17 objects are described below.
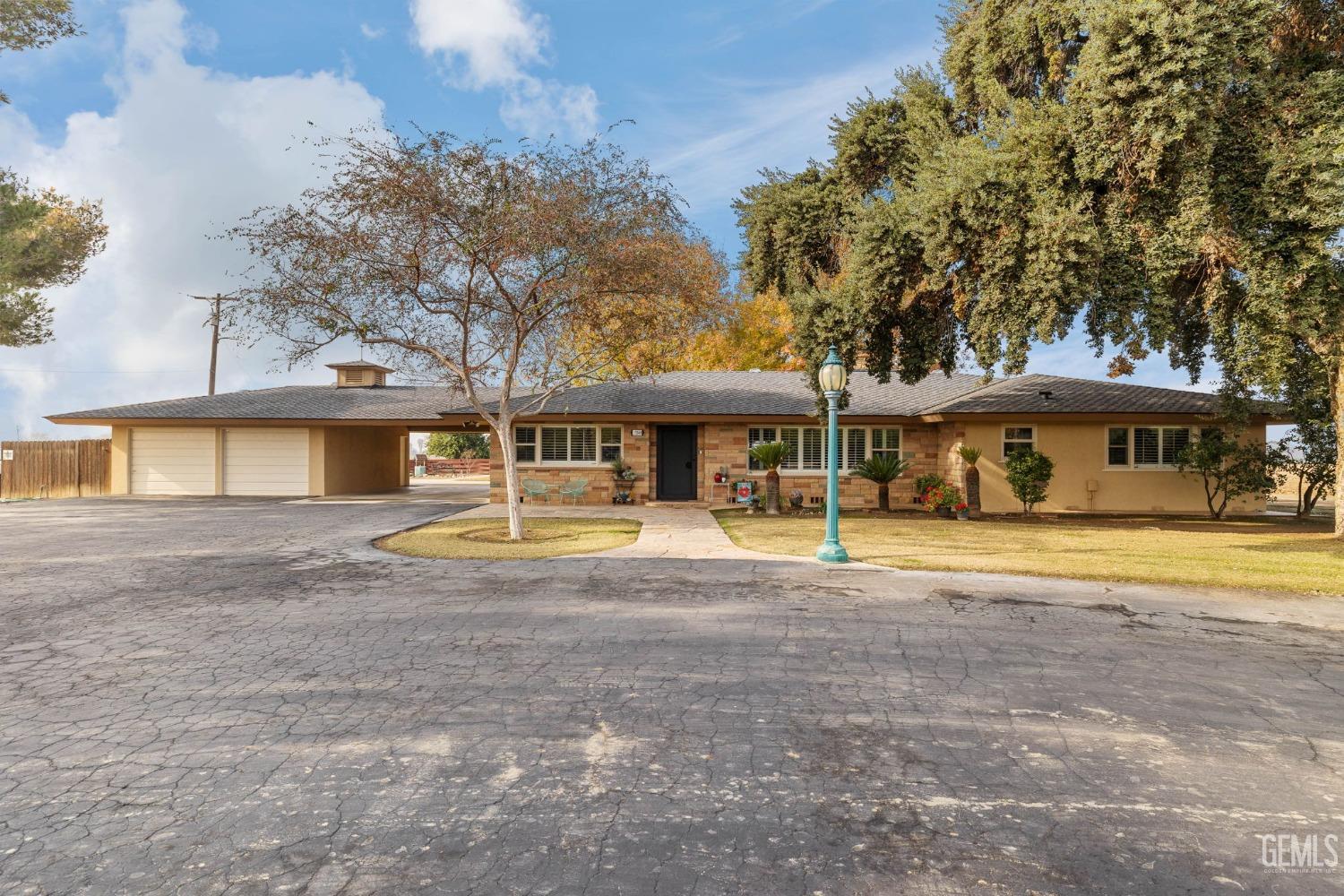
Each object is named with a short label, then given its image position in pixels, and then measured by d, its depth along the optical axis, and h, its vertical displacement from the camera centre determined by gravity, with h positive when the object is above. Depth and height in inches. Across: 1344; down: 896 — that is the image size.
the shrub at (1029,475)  721.0 -14.1
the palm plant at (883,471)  741.9 -10.5
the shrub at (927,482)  748.4 -22.2
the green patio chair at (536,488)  768.3 -27.6
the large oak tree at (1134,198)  450.9 +178.6
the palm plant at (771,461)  726.5 -0.5
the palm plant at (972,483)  695.7 -21.6
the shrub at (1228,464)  699.4 -4.1
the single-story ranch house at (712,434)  757.3 +31.9
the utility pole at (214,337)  1044.3 +205.7
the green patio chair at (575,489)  786.2 -29.3
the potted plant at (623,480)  806.5 -20.4
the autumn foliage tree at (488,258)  465.4 +138.1
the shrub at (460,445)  1856.5 +44.0
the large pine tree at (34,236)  735.1 +266.8
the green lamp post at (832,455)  411.2 +3.0
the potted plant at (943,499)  710.5 -37.7
